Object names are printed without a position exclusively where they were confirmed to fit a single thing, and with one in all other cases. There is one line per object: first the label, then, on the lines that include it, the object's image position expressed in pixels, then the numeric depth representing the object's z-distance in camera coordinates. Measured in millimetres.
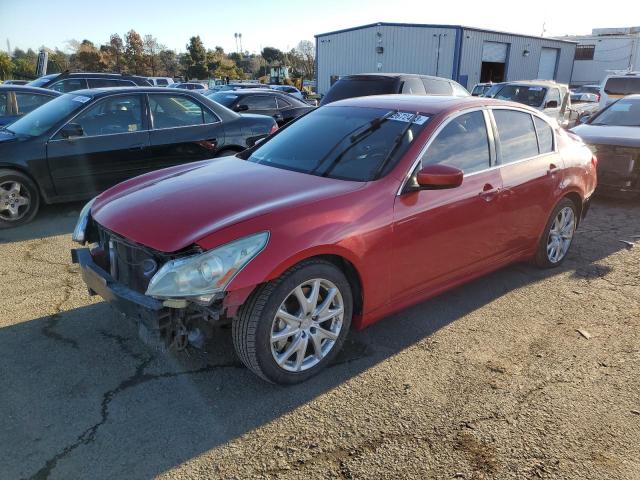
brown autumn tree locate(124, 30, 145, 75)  55406
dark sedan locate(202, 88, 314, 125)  11541
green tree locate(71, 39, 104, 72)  50281
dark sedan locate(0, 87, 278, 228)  5875
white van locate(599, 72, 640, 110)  17203
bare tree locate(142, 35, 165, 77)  57000
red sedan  2682
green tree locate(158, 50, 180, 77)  66562
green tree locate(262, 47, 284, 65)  81962
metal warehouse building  29953
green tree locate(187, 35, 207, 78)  58281
